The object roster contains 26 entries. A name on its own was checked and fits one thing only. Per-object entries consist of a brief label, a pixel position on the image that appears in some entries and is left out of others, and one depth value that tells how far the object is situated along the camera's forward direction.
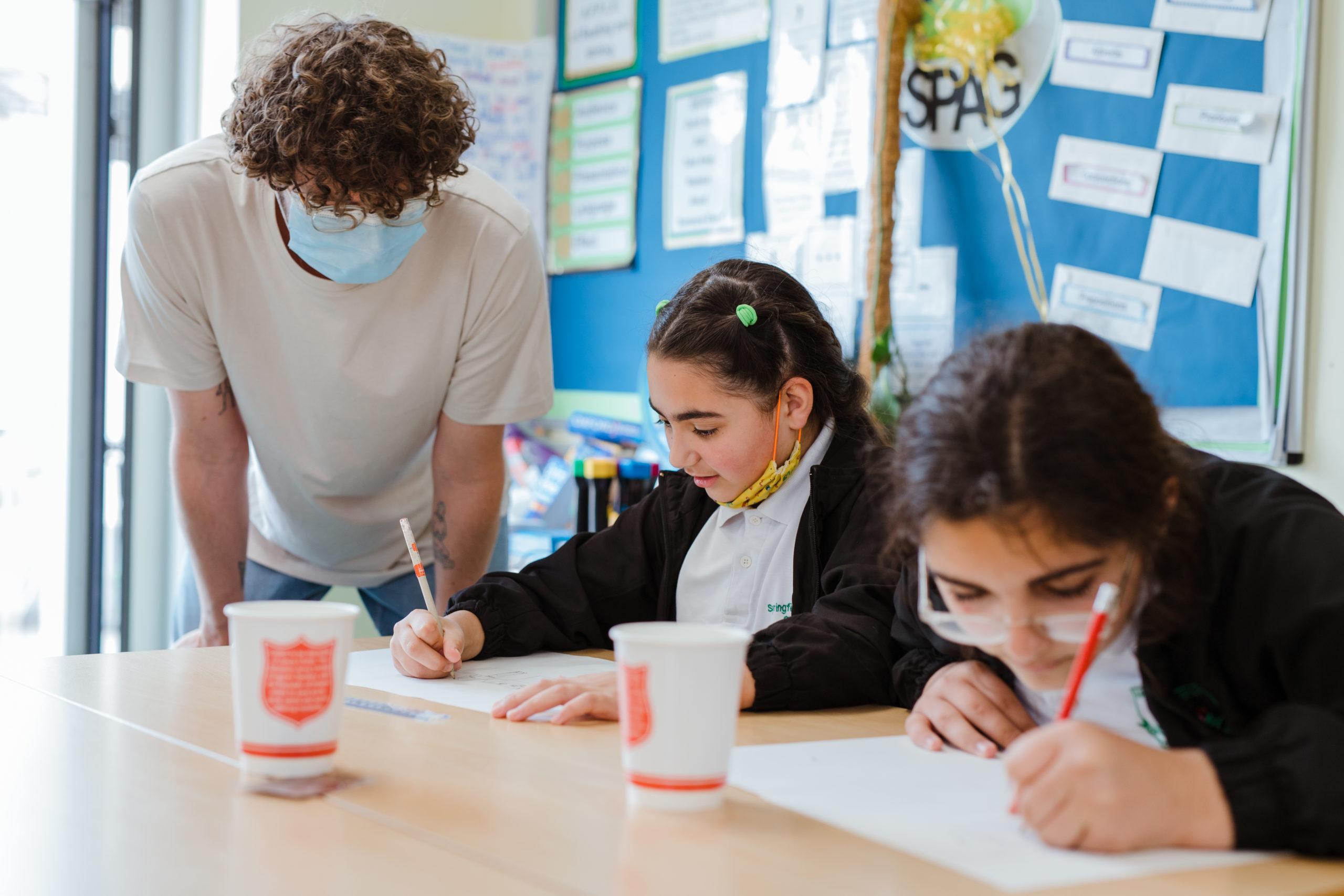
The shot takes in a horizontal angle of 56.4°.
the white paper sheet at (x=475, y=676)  1.18
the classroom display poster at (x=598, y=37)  2.91
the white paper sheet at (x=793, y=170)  2.46
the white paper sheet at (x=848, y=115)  2.35
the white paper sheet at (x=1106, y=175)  1.90
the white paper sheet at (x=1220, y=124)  1.76
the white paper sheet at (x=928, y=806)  0.70
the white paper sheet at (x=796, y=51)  2.45
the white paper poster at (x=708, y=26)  2.59
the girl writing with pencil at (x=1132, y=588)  0.73
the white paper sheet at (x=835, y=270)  2.37
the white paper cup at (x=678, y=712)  0.76
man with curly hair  1.59
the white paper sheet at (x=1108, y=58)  1.89
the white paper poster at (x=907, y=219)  2.22
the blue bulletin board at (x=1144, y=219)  1.77
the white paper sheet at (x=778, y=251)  2.49
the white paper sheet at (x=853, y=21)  2.33
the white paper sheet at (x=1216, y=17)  1.76
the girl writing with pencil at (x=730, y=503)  1.43
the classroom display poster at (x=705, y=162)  2.64
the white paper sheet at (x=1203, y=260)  1.79
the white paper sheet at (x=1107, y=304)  1.90
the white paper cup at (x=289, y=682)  0.82
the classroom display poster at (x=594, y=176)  2.90
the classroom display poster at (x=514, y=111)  3.04
